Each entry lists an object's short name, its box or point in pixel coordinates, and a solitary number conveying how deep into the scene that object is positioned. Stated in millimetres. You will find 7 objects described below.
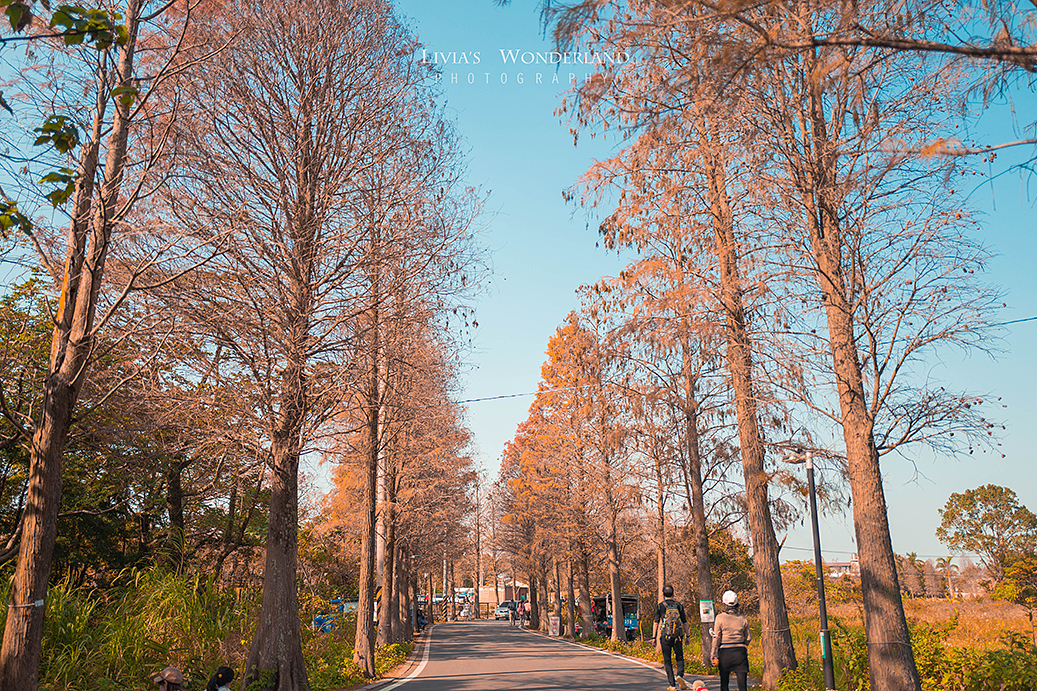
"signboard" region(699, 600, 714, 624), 15578
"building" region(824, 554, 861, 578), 66181
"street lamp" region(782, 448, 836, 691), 10750
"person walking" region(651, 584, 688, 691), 12828
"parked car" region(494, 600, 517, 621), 79312
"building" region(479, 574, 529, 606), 90712
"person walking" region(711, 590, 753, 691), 10164
